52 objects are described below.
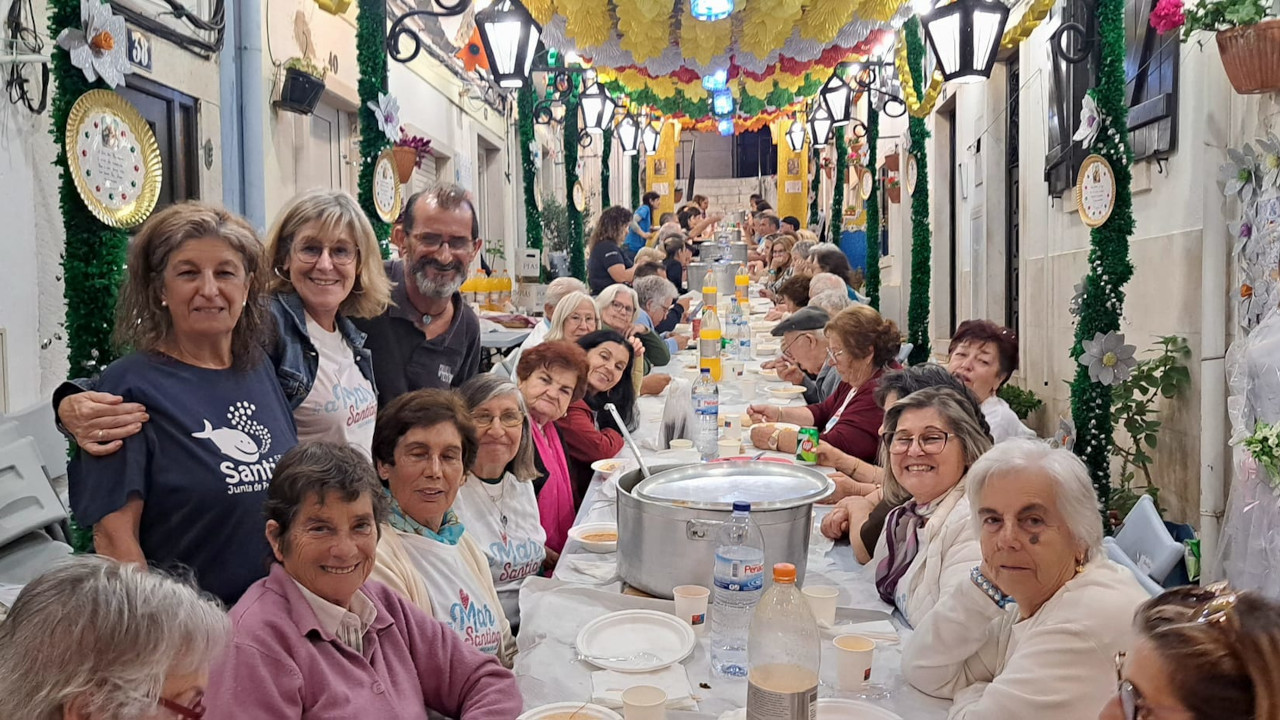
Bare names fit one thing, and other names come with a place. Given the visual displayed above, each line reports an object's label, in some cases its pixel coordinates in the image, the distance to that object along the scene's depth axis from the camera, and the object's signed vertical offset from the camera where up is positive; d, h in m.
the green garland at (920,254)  6.59 +0.61
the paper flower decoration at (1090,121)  3.83 +0.91
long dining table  1.62 -0.61
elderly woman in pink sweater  1.39 -0.48
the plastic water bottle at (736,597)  1.70 -0.49
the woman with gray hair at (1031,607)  1.34 -0.44
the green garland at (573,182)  8.56 +1.55
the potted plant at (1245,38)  3.03 +1.00
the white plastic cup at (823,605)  1.89 -0.56
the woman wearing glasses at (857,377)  3.39 -0.16
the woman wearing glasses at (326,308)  2.22 +0.10
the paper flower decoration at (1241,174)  3.41 +0.61
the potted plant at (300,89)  6.88 +2.01
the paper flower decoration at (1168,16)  3.33 +1.19
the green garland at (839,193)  10.11 +1.76
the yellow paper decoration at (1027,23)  3.97 +1.43
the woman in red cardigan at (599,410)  3.42 -0.29
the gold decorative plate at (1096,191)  3.85 +0.63
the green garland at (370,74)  3.99 +1.22
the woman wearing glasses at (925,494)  1.86 -0.36
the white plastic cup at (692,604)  1.86 -0.55
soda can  3.25 -0.40
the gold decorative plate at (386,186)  4.12 +0.75
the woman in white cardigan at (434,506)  1.92 -0.35
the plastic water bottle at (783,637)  1.41 -0.50
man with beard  2.76 +0.14
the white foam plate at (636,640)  1.70 -0.60
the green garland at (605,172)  10.56 +2.14
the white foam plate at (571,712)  1.48 -0.62
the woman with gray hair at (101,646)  0.96 -0.33
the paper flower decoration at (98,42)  2.50 +0.87
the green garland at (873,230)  8.76 +1.05
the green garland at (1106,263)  3.76 +0.31
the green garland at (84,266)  2.56 +0.25
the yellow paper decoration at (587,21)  4.70 +1.74
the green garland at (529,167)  7.31 +1.47
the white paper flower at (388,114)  3.99 +1.04
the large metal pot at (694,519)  1.83 -0.37
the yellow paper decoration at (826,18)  4.73 +1.73
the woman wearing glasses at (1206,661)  0.84 -0.32
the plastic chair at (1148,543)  2.34 -0.58
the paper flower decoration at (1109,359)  3.88 -0.11
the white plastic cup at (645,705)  1.46 -0.59
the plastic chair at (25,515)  3.35 -0.64
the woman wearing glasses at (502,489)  2.37 -0.39
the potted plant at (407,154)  7.10 +1.53
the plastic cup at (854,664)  1.62 -0.59
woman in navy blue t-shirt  1.68 -0.14
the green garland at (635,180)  13.23 +2.40
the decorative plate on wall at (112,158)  2.55 +0.57
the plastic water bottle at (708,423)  3.45 -0.32
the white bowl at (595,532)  2.39 -0.53
